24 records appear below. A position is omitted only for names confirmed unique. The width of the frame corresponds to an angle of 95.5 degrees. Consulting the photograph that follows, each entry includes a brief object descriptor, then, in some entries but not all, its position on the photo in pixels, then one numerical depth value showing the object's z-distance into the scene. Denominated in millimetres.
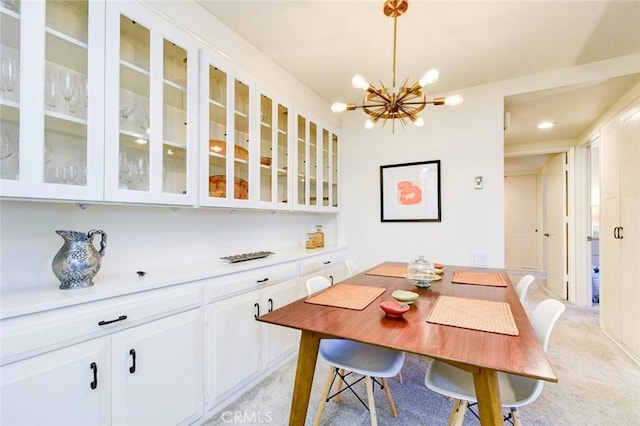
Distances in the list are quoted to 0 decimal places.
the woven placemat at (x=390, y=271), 2163
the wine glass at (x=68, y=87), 1334
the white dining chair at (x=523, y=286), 1870
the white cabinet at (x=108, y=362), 1059
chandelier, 1708
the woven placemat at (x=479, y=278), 1904
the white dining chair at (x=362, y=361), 1389
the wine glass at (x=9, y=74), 1166
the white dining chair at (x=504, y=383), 1195
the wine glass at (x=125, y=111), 1516
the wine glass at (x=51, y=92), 1265
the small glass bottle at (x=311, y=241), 3111
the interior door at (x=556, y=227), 4176
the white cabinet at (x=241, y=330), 1748
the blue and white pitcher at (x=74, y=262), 1289
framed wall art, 3057
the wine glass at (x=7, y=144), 1163
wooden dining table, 935
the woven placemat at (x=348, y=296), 1488
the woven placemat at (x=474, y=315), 1176
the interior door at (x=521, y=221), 6289
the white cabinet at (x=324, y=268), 2547
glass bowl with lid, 1815
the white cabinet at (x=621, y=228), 2447
